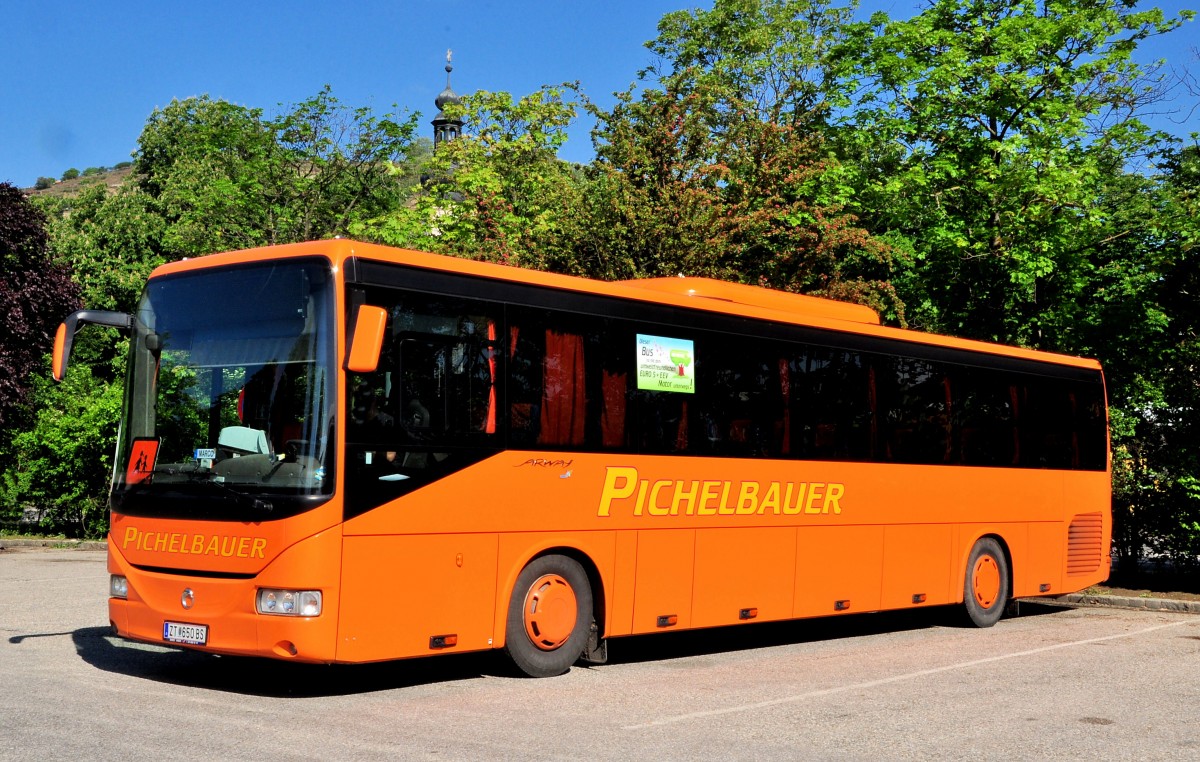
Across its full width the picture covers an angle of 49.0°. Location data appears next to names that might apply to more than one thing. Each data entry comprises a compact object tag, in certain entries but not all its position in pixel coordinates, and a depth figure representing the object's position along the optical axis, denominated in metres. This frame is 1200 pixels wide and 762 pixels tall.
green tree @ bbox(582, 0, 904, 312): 20.88
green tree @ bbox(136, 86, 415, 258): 38.44
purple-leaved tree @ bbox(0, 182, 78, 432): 25.55
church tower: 79.51
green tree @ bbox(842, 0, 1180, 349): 23.03
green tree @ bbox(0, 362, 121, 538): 26.39
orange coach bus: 9.16
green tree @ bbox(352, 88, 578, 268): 32.16
